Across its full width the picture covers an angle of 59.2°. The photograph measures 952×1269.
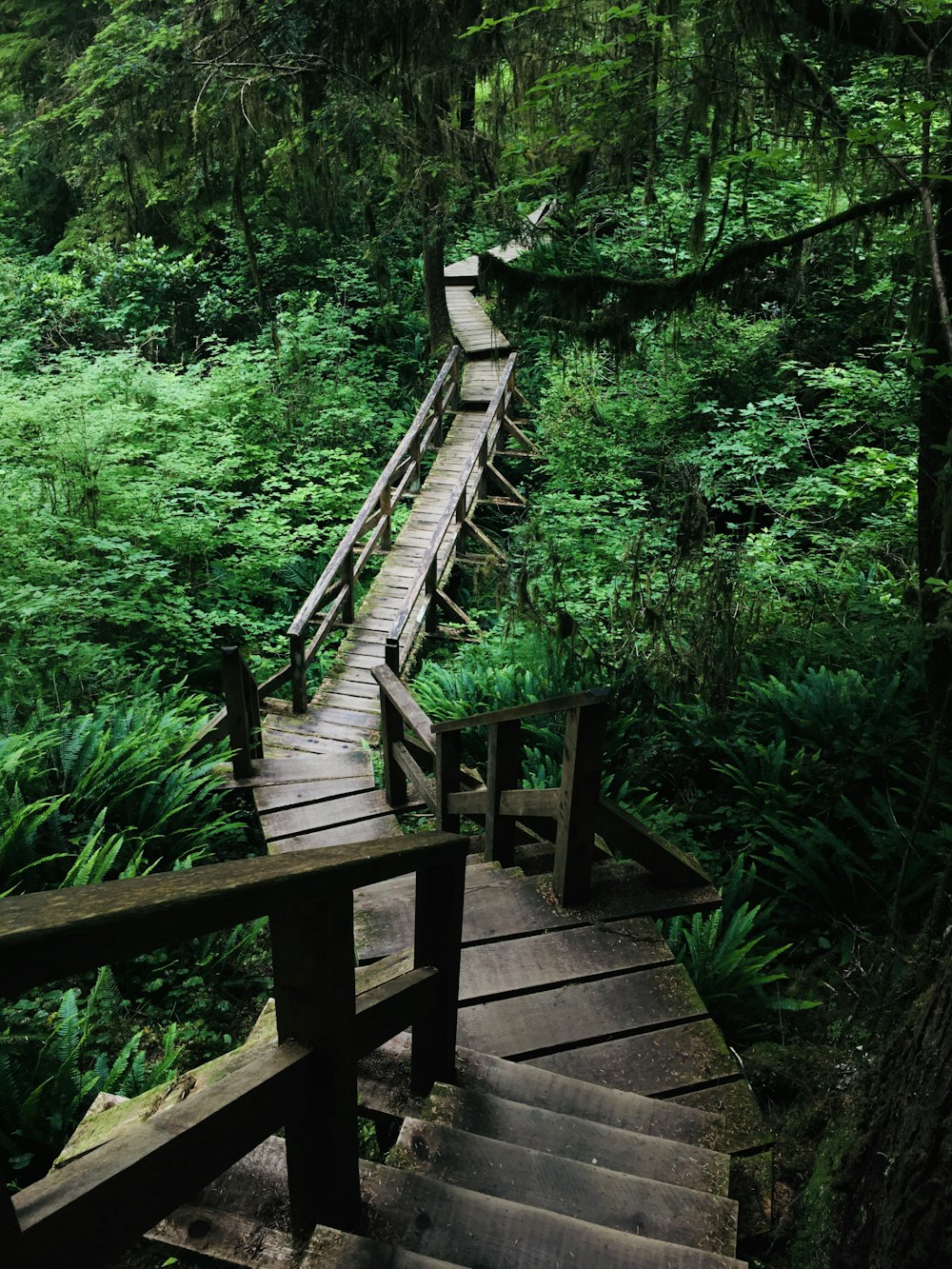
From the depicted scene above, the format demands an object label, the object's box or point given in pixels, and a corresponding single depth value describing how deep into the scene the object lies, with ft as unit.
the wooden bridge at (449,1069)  4.35
